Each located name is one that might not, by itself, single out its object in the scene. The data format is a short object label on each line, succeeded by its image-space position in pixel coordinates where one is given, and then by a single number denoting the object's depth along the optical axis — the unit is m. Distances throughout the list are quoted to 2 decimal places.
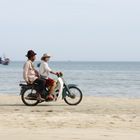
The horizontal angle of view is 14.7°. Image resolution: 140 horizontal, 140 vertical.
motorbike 15.84
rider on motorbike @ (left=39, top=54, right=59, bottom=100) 15.59
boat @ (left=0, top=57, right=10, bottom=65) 124.74
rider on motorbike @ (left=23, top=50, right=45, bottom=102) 15.50
